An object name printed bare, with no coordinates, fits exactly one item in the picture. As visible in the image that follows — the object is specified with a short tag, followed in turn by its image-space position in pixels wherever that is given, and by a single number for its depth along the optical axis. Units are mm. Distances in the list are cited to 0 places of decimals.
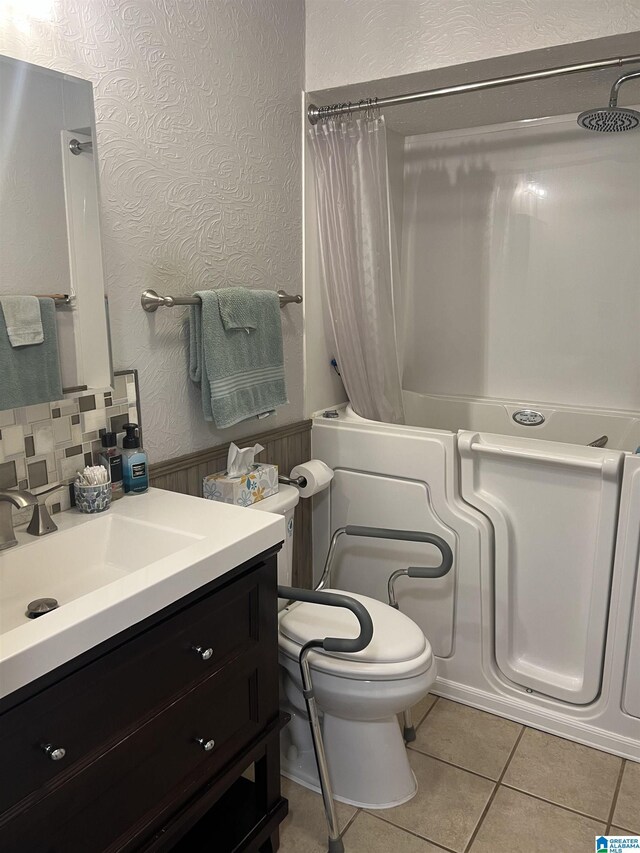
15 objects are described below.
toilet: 1646
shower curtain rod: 1805
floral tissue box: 1857
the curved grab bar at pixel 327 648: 1490
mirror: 1334
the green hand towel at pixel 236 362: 1804
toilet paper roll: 2107
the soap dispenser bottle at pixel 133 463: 1635
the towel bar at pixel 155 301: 1689
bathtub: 1902
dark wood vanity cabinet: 998
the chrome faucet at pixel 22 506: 1258
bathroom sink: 990
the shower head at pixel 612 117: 1801
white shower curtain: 2209
